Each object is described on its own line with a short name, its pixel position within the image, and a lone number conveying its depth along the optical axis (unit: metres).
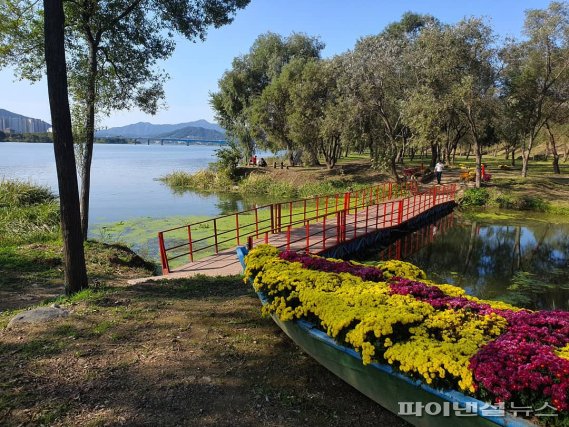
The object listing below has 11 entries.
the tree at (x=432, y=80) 21.86
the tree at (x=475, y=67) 21.50
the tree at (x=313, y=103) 29.55
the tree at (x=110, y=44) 11.46
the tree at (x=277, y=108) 32.88
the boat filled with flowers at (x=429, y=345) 2.90
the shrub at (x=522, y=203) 23.14
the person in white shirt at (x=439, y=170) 27.97
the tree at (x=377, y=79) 23.64
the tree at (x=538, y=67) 22.53
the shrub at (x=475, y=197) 24.47
